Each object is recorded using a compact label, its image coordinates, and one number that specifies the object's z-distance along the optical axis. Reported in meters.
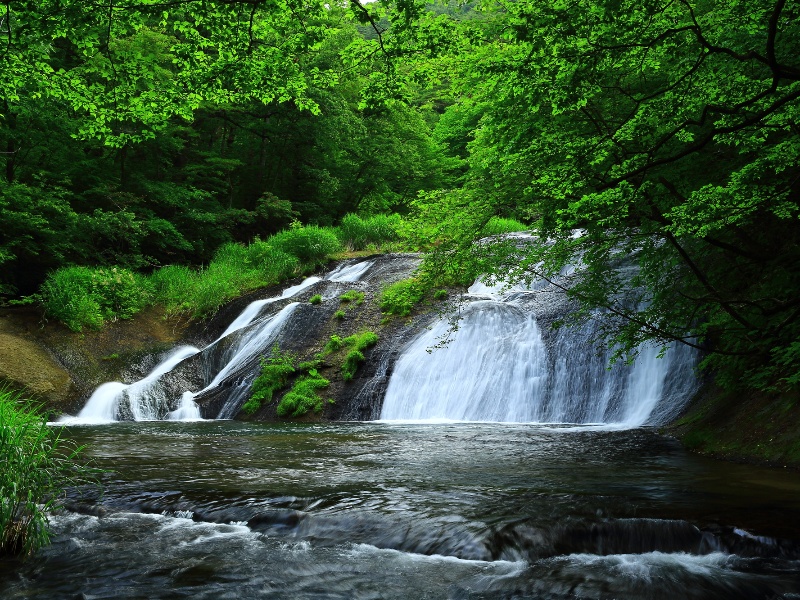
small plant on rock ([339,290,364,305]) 15.75
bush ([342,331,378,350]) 13.59
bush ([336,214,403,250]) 22.05
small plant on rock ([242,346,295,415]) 12.86
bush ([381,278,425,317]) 8.48
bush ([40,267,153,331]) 15.46
